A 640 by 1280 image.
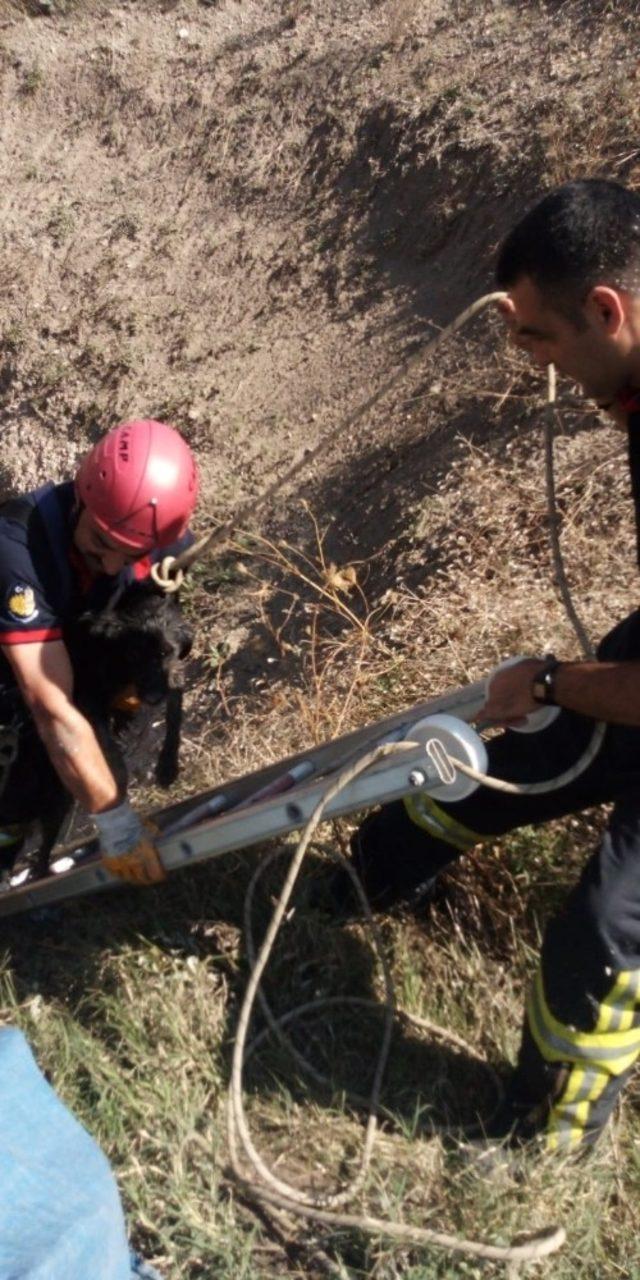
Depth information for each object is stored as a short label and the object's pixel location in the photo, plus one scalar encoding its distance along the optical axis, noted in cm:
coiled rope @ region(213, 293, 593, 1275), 237
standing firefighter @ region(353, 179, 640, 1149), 237
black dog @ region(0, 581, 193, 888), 323
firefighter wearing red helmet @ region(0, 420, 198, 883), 295
